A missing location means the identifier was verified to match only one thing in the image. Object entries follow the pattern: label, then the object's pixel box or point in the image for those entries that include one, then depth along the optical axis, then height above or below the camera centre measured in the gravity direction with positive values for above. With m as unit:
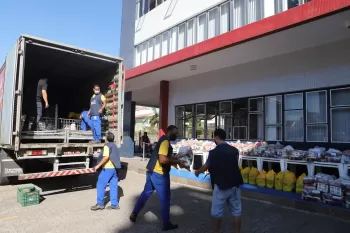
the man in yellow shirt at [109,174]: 5.24 -0.89
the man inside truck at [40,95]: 6.98 +0.85
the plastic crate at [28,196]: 5.52 -1.41
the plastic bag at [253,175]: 6.98 -1.15
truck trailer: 5.61 +0.68
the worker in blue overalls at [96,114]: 6.99 +0.37
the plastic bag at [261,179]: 6.77 -1.24
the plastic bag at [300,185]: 6.02 -1.21
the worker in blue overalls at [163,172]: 4.29 -0.69
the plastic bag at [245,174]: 7.19 -1.17
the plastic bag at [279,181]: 6.46 -1.21
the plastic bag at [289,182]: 6.27 -1.19
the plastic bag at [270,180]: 6.62 -1.21
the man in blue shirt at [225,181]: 3.65 -0.70
